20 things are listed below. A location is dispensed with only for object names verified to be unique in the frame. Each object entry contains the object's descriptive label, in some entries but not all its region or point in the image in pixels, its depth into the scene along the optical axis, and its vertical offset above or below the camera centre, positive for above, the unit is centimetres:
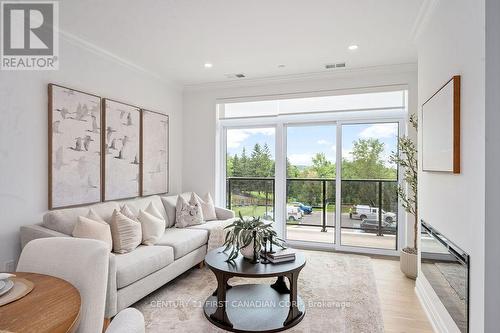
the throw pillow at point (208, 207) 446 -66
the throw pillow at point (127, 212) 326 -53
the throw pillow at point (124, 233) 292 -70
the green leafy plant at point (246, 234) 263 -63
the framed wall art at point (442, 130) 196 +28
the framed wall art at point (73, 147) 299 +18
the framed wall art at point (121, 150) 364 +19
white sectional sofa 247 -90
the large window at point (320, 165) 443 +0
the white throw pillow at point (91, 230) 264 -60
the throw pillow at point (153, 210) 368 -58
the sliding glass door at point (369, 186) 440 -31
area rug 243 -133
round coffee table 237 -128
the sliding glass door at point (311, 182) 473 -28
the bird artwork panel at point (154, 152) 430 +18
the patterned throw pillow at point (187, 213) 413 -70
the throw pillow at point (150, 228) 327 -72
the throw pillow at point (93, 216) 288 -51
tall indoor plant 349 -37
